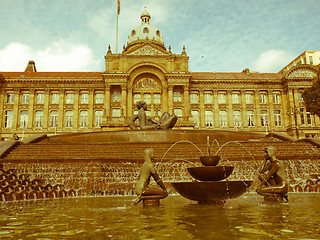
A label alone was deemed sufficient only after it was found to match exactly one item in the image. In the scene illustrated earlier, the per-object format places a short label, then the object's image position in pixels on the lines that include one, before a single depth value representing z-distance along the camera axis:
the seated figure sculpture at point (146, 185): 6.21
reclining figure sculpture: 19.05
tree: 29.46
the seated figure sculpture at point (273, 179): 6.64
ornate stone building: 48.09
